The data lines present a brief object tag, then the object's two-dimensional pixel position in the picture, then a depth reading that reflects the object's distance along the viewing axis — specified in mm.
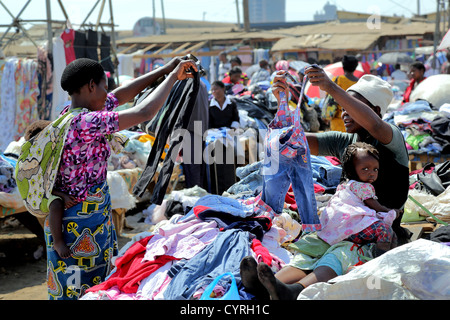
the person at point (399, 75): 18453
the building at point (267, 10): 185000
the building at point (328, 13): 135925
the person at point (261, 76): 13383
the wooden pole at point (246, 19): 26750
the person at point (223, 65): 17047
